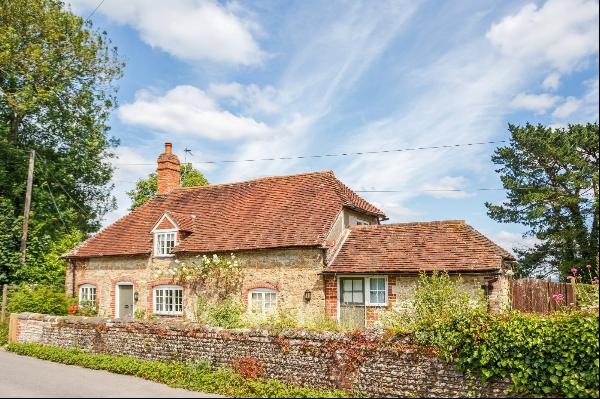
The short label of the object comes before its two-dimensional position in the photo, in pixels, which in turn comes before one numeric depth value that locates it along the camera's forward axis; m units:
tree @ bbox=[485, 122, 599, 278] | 31.23
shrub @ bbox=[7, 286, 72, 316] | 19.42
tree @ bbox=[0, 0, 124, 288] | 28.05
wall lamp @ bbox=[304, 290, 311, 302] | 18.22
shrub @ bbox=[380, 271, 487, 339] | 9.77
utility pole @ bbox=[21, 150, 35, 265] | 25.64
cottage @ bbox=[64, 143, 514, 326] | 17.42
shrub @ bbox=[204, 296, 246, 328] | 14.43
